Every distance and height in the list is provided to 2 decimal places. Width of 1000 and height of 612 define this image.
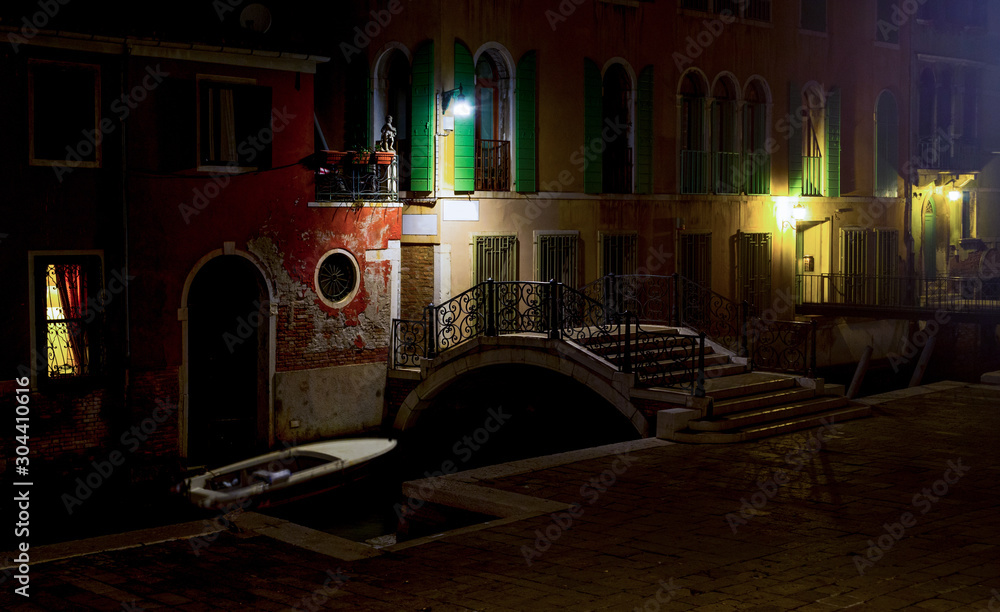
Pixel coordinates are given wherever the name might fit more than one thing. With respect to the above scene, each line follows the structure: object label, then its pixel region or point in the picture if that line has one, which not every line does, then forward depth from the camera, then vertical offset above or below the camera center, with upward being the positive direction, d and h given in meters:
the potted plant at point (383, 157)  17.66 +1.84
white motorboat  13.14 -2.65
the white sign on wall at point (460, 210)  18.77 +1.04
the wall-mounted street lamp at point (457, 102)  18.56 +2.88
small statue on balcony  17.91 +2.16
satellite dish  16.75 +3.90
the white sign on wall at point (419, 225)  18.80 +0.78
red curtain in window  15.36 -0.40
